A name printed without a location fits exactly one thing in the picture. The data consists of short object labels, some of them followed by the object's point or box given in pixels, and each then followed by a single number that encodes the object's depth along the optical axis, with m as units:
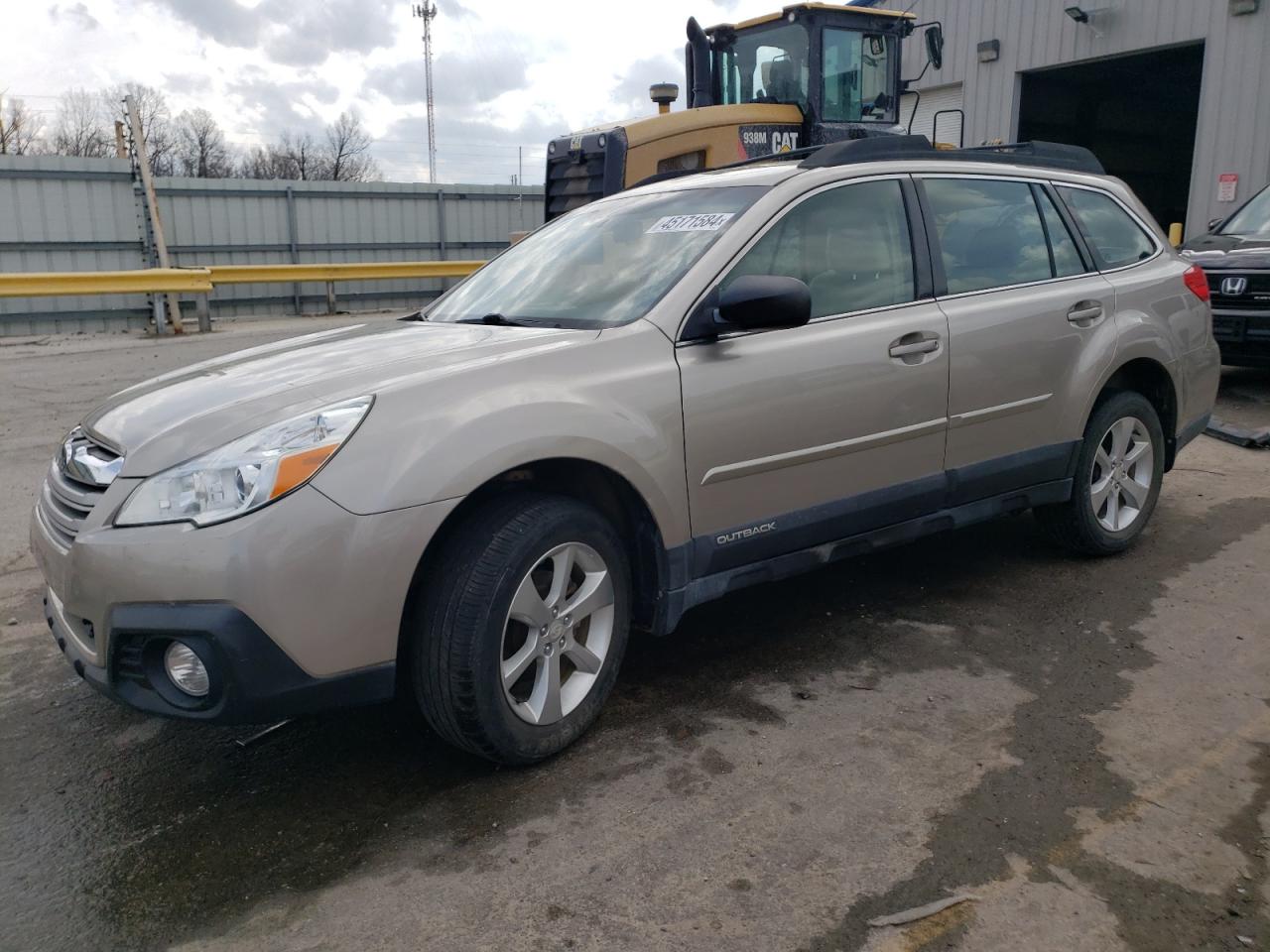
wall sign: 14.07
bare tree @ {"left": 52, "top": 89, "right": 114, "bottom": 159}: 46.97
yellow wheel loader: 9.59
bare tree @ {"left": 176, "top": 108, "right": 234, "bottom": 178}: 50.97
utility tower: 49.77
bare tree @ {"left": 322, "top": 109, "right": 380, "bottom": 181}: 53.97
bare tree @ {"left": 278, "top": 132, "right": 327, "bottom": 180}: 53.16
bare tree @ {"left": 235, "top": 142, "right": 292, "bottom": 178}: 52.82
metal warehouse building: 13.97
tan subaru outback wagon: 2.63
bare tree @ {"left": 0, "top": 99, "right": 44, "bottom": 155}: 42.22
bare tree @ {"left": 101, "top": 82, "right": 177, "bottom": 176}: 49.54
